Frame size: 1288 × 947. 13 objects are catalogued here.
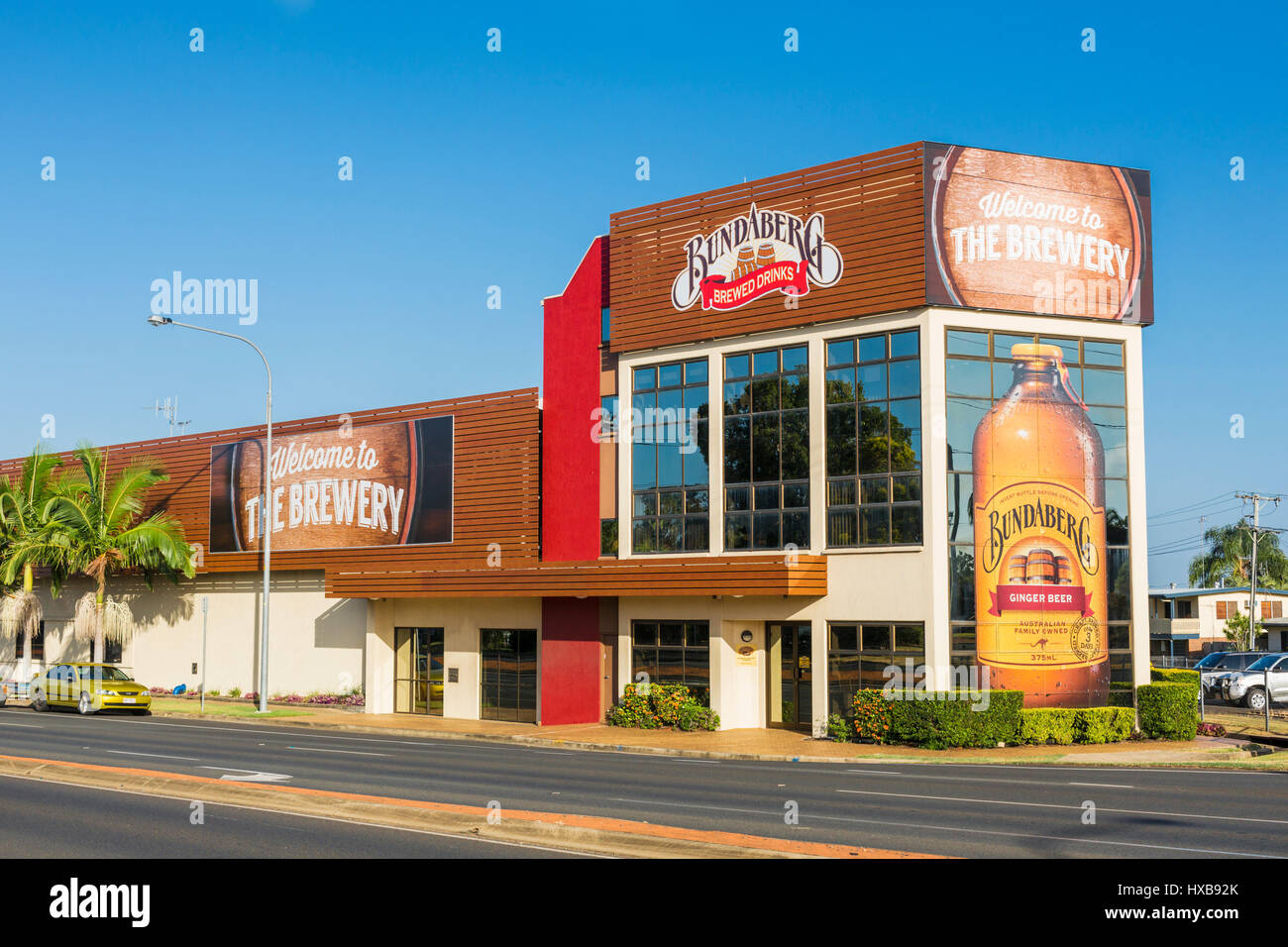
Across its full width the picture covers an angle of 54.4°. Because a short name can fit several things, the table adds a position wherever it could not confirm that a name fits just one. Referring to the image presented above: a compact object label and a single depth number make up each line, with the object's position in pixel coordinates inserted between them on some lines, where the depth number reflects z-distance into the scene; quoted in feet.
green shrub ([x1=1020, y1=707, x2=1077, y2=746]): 89.92
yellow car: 122.62
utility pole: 191.03
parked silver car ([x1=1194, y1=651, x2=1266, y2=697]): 138.92
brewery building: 93.15
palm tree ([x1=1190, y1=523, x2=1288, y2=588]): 261.85
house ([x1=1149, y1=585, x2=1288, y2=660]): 241.35
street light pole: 120.37
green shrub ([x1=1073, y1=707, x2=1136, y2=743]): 92.02
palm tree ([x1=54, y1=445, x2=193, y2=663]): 145.79
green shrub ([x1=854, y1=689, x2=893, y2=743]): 90.27
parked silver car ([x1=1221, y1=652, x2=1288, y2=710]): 129.70
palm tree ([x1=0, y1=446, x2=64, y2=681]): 150.10
